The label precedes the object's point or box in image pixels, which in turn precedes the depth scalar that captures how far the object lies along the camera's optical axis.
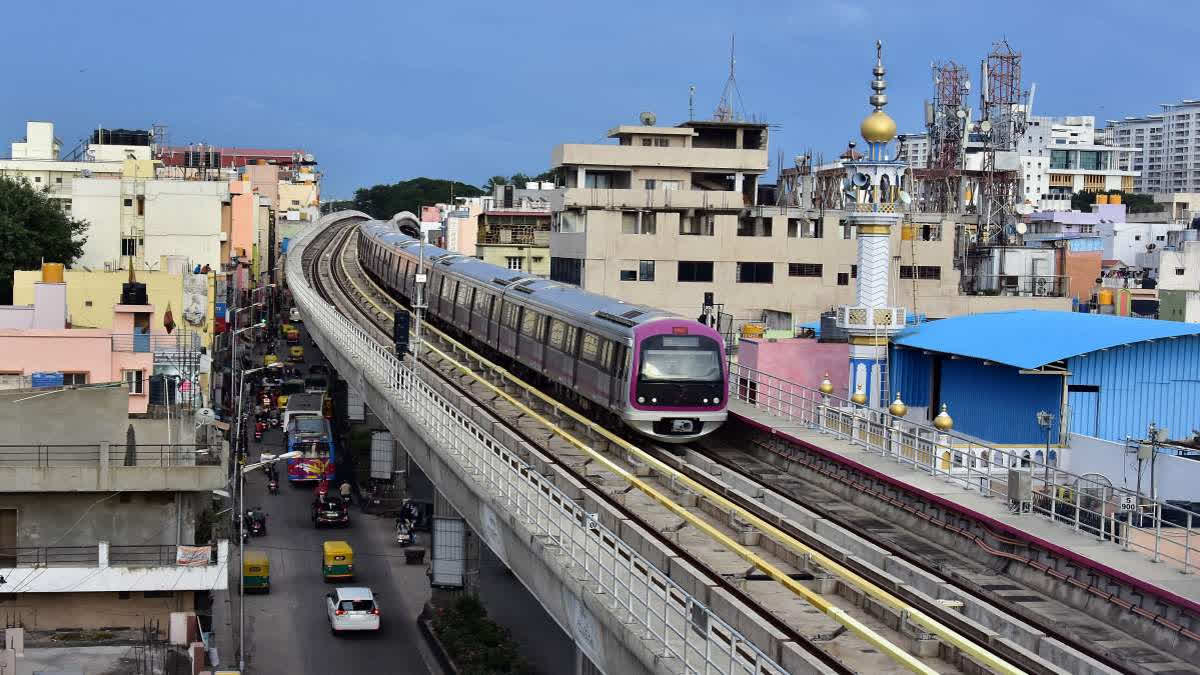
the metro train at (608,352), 27.95
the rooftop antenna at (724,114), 70.50
